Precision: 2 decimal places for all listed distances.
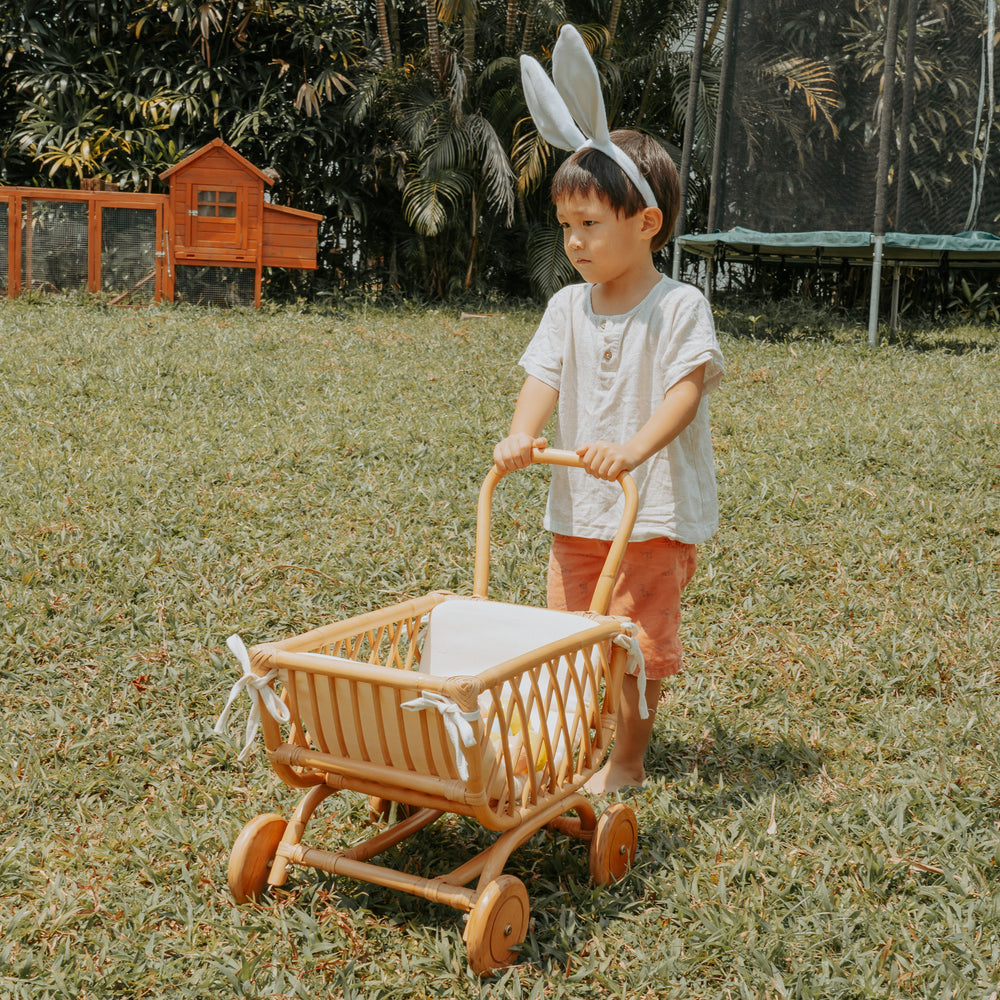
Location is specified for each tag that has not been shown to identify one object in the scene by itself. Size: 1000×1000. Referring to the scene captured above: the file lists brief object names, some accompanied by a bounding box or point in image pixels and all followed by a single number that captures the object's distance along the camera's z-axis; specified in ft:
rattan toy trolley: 6.26
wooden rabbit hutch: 30.89
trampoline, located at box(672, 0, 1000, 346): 27.12
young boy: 7.93
